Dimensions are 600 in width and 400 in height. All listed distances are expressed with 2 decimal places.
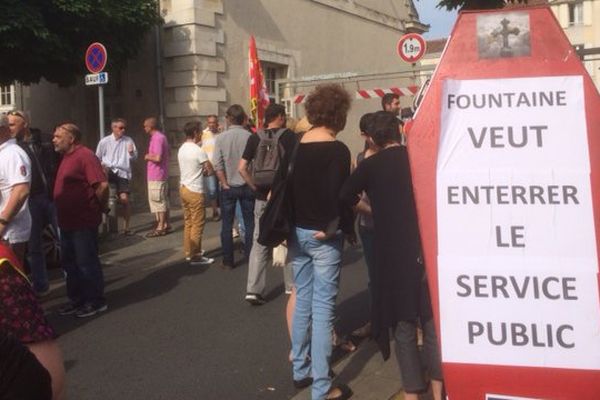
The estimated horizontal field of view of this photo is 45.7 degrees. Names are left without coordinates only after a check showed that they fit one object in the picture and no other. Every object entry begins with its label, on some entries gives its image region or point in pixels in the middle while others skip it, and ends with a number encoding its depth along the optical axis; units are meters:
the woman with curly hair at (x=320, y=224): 4.03
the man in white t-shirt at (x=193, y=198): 8.45
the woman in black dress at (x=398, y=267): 3.52
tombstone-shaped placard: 2.52
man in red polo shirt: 6.03
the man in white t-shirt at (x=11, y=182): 5.36
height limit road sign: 13.56
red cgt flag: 11.46
